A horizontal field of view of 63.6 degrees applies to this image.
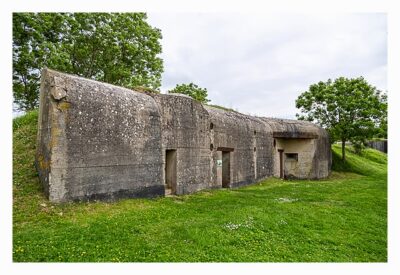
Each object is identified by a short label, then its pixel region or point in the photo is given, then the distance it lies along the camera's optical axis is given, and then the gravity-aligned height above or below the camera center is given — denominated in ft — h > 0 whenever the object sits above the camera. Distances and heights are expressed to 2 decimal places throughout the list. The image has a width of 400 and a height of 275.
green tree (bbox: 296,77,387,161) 64.95 +7.15
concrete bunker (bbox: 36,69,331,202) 23.82 -0.08
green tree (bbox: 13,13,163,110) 47.42 +16.66
